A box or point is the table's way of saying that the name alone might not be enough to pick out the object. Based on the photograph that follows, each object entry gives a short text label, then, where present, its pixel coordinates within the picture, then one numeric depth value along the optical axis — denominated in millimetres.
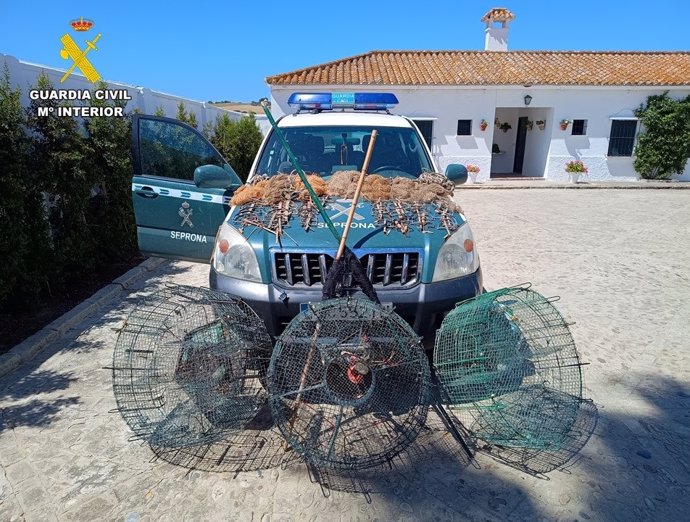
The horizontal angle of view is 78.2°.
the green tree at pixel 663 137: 16484
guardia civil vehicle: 2852
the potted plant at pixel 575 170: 16797
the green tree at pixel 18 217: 3955
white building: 16297
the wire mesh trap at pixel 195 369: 2641
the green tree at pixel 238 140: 11859
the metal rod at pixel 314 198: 2797
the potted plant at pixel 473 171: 16812
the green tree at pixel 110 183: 5633
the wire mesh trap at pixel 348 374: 2432
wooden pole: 2705
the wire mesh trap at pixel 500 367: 2723
